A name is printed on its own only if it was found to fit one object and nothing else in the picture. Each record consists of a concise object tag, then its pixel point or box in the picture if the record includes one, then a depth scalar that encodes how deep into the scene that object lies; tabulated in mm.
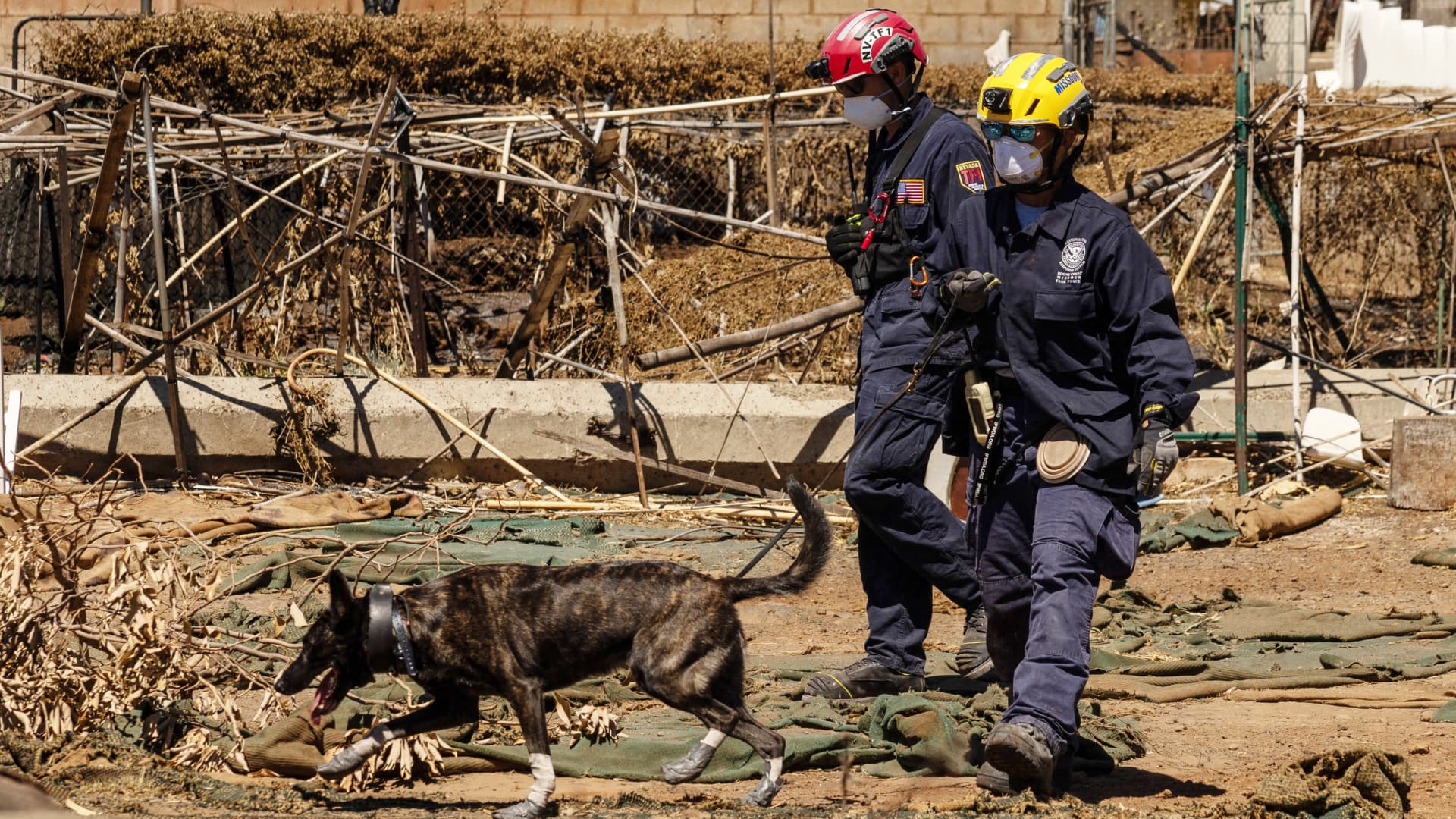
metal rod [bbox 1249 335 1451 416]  18969
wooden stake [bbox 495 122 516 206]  18139
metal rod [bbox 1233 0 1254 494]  18625
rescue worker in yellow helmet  8687
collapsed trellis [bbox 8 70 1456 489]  17594
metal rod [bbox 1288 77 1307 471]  18922
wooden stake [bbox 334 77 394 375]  17109
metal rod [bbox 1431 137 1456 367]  19958
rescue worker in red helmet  11312
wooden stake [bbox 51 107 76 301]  18578
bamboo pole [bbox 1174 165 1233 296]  19281
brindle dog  8633
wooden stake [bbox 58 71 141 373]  16781
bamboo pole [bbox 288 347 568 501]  18016
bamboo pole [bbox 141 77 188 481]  17141
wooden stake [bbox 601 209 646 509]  17406
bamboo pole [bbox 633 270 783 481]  18047
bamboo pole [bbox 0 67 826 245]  16844
